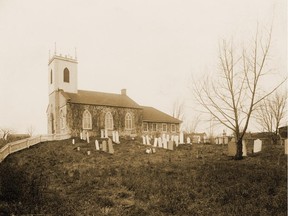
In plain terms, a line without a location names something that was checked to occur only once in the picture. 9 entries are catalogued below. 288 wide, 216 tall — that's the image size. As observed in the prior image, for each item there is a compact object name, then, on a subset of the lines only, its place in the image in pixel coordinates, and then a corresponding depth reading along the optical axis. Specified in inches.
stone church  1418.6
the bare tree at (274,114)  1200.8
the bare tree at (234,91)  625.0
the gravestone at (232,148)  688.4
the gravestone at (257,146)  727.1
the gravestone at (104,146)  842.2
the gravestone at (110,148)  819.5
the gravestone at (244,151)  667.8
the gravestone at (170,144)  899.4
